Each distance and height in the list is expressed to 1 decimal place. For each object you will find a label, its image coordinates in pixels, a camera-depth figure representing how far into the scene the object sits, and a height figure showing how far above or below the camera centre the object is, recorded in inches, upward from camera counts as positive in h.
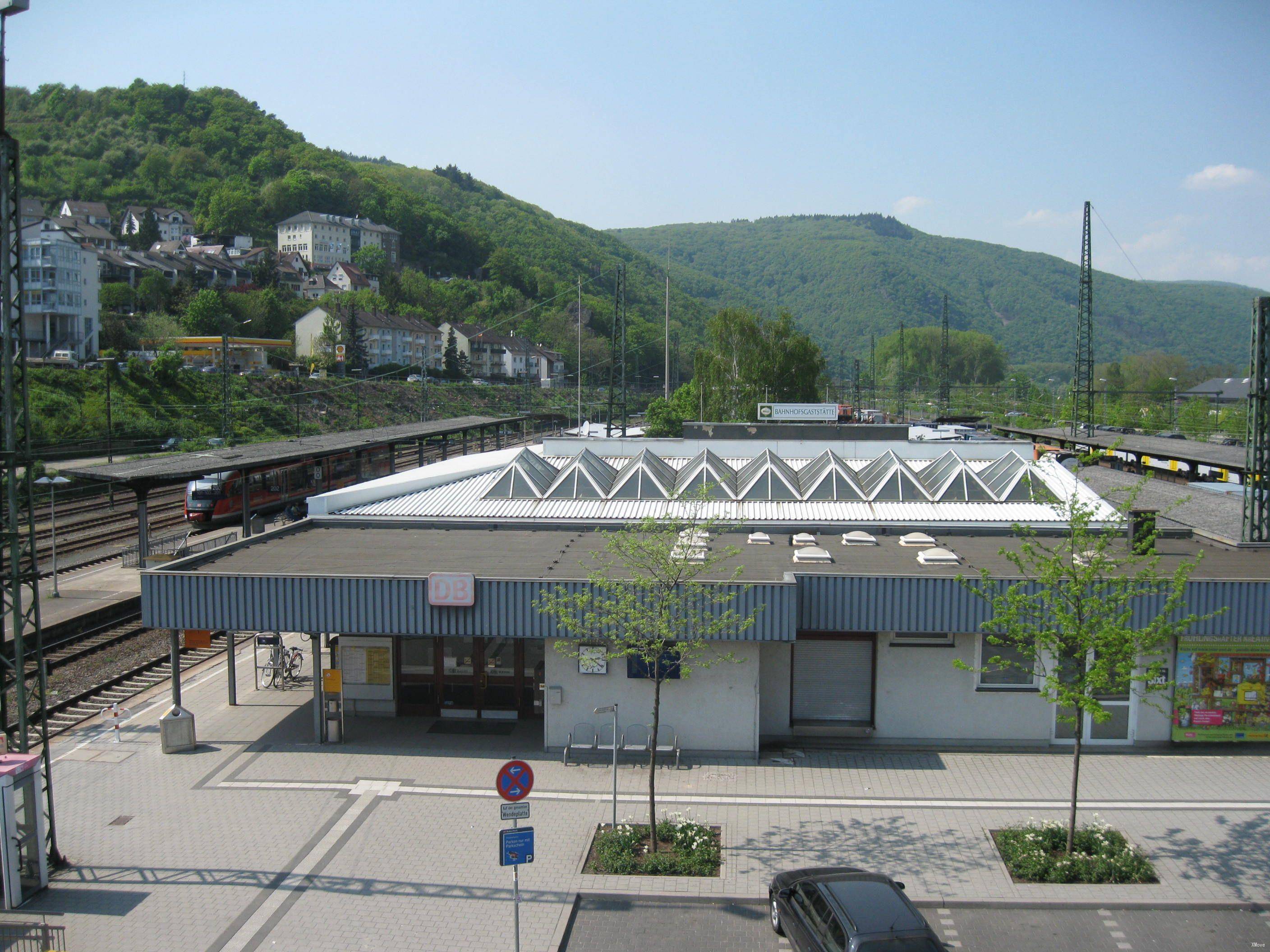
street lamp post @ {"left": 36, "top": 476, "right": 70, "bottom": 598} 1019.3 -100.3
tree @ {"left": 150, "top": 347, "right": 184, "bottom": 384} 2561.5 +115.5
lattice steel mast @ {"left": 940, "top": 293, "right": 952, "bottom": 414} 3307.1 +132.1
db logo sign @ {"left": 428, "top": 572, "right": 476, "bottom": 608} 574.9 -114.2
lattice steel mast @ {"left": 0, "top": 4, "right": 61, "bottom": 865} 436.8 -27.0
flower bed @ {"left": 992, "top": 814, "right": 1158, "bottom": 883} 445.4 -221.6
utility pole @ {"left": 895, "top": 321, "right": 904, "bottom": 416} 3969.5 +77.4
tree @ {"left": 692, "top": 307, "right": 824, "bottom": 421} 2883.9 +146.6
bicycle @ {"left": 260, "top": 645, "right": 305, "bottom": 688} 743.7 -213.2
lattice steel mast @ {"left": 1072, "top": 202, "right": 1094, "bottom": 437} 1765.5 +172.9
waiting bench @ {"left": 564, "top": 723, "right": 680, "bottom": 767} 591.2 -214.3
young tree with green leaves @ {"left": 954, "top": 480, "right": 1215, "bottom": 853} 449.1 -104.8
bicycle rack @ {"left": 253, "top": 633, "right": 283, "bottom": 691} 741.9 -203.2
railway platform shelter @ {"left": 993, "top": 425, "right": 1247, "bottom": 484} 1306.6 -63.8
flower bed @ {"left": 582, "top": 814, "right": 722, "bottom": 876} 448.5 -222.8
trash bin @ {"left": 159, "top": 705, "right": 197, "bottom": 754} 605.6 -216.3
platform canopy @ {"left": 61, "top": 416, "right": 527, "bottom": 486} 768.3 -53.5
